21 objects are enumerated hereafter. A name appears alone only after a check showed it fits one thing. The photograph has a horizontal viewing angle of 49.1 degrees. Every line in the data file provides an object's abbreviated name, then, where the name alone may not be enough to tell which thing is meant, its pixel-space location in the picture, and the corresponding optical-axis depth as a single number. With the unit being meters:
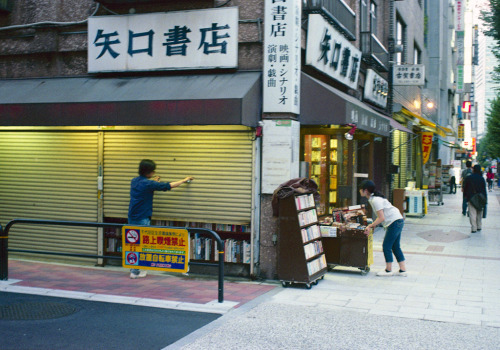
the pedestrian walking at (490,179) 44.77
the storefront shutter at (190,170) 9.56
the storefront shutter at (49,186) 10.68
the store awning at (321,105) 9.43
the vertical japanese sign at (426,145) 24.62
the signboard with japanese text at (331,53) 10.23
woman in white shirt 9.58
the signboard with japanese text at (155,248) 7.98
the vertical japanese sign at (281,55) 9.10
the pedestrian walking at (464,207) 22.11
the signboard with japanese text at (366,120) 9.81
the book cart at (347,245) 9.95
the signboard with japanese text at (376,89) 16.12
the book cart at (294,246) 8.61
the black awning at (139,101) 8.78
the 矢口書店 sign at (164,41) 9.54
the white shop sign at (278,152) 9.14
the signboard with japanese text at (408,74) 19.16
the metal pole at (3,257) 8.58
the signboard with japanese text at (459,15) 54.86
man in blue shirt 9.25
